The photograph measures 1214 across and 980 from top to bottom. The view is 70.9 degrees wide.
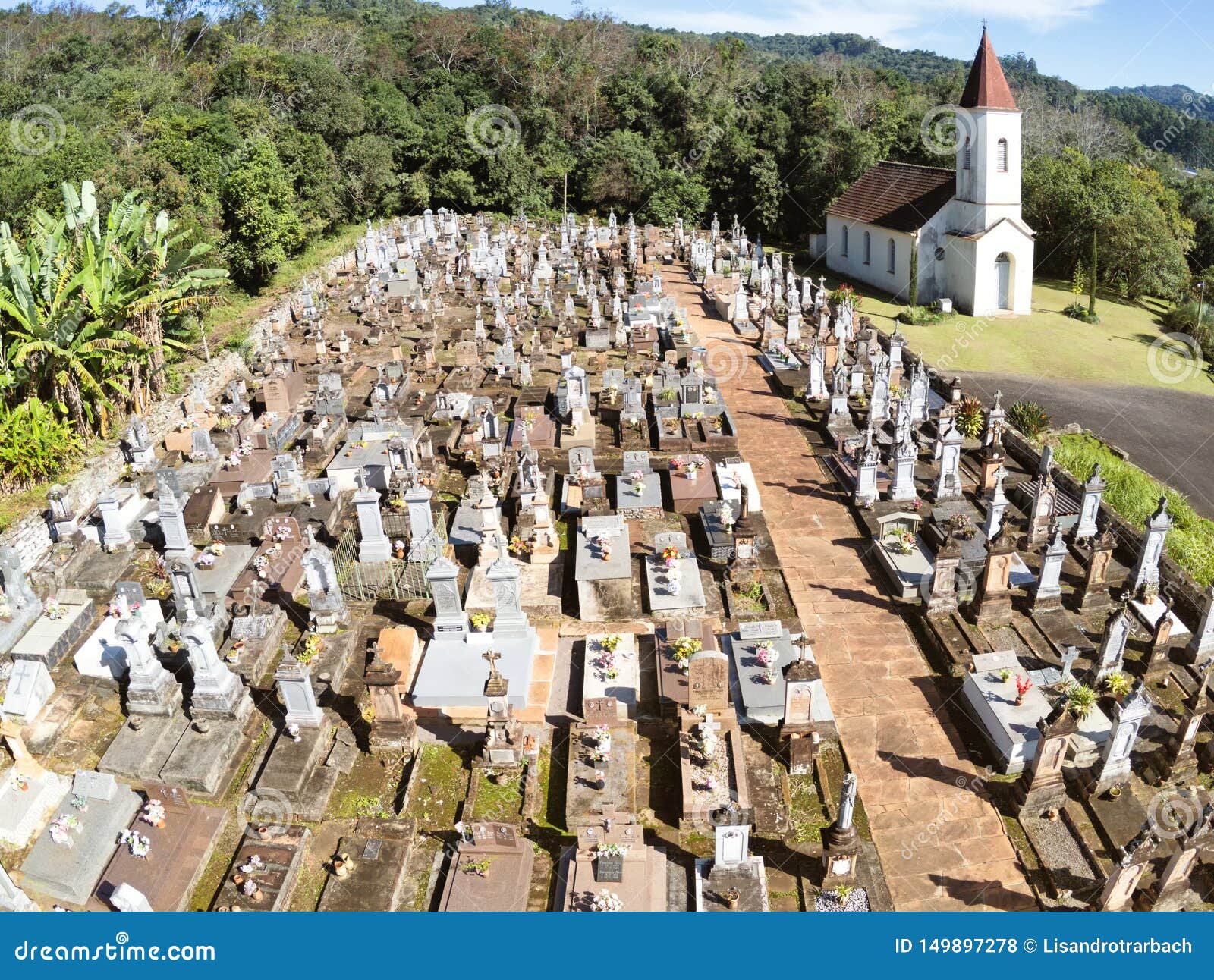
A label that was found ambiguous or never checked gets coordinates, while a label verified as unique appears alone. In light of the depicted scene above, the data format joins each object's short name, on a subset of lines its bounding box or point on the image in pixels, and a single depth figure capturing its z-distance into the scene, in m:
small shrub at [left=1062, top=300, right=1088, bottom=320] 37.41
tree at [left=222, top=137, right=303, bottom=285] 35.59
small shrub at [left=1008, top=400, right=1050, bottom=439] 22.19
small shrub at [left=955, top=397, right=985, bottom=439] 21.08
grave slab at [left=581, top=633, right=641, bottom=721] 12.89
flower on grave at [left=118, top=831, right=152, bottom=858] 10.20
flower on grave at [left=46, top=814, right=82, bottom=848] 10.16
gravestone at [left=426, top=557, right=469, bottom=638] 13.85
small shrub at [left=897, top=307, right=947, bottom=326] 35.56
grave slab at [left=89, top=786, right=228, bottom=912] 9.97
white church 35.06
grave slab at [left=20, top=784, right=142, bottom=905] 9.92
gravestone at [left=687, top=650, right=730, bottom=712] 12.12
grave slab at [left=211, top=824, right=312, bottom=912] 9.88
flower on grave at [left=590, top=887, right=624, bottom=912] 9.47
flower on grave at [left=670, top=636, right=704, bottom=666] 12.81
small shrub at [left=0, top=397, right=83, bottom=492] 18.62
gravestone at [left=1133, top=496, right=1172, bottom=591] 14.34
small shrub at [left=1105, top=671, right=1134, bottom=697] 12.18
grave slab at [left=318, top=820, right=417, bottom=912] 9.95
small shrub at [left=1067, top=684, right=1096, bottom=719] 11.41
